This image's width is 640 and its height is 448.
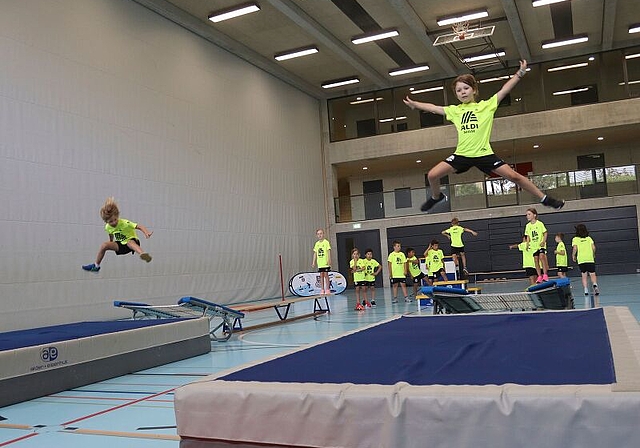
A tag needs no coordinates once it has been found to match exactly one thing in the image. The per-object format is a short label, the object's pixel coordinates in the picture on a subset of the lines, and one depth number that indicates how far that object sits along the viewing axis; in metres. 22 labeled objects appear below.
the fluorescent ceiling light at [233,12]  17.25
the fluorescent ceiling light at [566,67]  24.73
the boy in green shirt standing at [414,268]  17.72
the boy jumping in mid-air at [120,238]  9.09
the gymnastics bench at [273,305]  10.65
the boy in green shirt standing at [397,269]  16.31
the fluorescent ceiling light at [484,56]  22.80
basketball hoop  19.83
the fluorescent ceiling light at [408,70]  24.41
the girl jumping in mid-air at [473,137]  5.43
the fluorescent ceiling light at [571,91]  25.28
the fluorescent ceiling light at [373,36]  20.31
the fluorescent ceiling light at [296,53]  21.25
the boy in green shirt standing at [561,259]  14.08
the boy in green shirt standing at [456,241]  15.05
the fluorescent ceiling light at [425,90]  26.50
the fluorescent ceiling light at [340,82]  25.30
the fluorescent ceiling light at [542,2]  18.41
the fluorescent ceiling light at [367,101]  27.06
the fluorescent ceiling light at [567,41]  22.52
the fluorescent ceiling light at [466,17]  19.41
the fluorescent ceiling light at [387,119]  26.59
